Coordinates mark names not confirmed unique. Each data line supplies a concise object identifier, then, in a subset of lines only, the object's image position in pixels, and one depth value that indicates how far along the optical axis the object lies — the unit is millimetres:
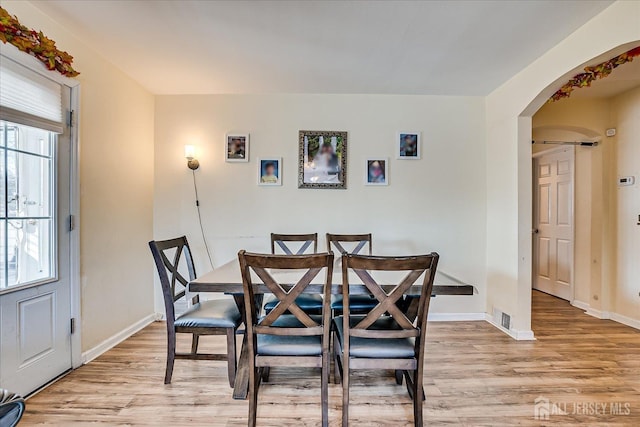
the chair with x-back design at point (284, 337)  1432
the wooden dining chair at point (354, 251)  2293
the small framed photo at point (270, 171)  3135
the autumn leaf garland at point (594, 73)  1990
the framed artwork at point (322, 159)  3139
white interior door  3770
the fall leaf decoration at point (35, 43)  1633
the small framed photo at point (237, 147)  3125
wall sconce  3047
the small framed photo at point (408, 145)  3176
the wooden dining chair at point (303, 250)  2225
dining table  1586
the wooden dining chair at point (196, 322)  1876
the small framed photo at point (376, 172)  3164
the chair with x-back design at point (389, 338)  1411
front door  1704
